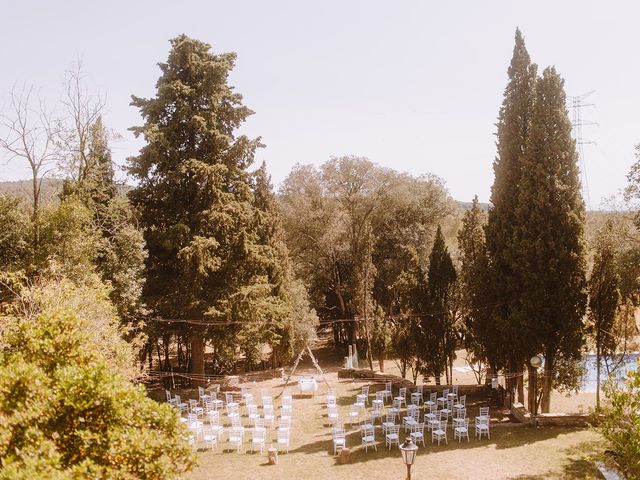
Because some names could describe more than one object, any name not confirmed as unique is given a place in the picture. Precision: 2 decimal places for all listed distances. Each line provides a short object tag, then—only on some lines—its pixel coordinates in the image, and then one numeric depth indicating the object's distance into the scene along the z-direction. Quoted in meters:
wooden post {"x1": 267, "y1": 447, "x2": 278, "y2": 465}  14.57
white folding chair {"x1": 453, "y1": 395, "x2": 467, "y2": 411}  17.33
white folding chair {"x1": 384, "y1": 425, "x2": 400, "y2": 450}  15.34
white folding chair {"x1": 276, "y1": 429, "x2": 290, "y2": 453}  15.43
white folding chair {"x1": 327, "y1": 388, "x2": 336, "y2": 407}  19.13
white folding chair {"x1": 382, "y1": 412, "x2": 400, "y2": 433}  15.77
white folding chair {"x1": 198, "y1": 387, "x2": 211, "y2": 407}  20.91
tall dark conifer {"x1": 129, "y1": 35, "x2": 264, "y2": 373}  22.38
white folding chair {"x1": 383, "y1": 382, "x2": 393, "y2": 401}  20.52
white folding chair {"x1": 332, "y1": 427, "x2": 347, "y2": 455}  15.05
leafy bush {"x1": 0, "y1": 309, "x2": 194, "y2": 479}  5.99
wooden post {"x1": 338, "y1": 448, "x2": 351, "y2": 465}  14.54
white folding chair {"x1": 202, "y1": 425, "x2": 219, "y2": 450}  16.00
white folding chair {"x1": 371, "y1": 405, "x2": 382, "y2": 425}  17.27
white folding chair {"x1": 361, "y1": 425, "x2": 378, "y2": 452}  15.29
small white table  22.23
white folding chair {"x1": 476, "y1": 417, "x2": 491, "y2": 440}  15.93
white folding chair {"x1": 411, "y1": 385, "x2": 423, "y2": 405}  19.44
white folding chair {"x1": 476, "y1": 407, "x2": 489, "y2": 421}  16.11
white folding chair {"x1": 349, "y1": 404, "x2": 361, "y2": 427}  17.91
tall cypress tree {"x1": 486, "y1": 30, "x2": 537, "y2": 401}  18.62
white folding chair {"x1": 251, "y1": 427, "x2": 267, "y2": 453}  15.52
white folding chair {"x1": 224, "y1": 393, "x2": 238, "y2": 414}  18.58
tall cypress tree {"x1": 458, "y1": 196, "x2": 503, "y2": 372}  19.70
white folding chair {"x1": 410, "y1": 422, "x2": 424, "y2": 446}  15.27
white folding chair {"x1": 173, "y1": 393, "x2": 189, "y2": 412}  20.00
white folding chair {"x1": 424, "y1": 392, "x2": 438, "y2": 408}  18.55
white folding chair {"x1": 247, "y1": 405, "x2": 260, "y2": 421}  18.48
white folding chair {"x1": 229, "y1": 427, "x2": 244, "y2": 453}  15.66
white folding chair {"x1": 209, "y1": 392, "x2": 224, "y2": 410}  19.98
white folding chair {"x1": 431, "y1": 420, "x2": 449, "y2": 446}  15.61
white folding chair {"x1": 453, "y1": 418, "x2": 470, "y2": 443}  15.62
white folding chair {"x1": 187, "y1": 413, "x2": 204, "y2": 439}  16.47
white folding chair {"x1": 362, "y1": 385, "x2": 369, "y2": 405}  20.19
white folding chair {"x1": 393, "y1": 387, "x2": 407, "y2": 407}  18.87
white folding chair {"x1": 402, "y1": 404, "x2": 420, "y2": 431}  16.06
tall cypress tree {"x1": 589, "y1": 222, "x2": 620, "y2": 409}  17.62
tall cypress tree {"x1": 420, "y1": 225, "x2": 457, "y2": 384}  22.92
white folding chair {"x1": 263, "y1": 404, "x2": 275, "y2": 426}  17.98
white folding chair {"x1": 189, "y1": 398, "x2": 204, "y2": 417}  18.66
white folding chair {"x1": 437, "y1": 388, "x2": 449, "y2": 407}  18.70
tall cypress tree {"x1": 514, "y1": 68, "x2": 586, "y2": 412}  17.27
